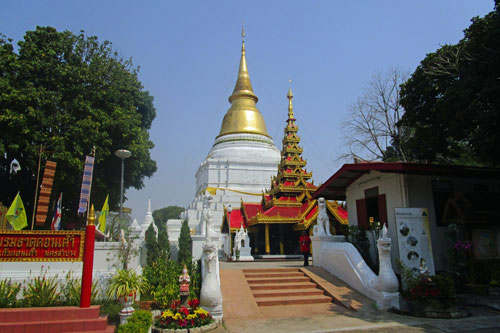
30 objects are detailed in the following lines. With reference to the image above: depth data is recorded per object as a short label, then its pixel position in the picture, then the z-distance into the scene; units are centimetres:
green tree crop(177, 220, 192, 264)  1236
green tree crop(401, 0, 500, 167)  1112
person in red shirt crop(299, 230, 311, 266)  1506
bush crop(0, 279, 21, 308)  770
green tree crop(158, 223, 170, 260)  1234
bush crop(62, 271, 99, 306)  807
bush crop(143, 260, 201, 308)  924
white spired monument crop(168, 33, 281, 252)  3925
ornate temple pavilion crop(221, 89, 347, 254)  2203
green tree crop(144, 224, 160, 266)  1185
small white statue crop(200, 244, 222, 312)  855
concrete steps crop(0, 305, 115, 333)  713
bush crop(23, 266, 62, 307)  781
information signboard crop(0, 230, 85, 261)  840
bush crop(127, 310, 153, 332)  703
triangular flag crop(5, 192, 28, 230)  1320
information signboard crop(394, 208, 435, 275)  995
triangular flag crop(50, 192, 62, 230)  1476
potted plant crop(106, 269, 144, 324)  875
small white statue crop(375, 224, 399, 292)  940
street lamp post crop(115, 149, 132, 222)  1491
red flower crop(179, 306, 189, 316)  777
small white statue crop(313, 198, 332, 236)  1352
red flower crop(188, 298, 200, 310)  816
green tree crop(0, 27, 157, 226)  1783
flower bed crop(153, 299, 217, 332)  747
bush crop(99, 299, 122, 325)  795
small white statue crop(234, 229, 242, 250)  2213
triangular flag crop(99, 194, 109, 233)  1564
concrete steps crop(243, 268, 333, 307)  1032
